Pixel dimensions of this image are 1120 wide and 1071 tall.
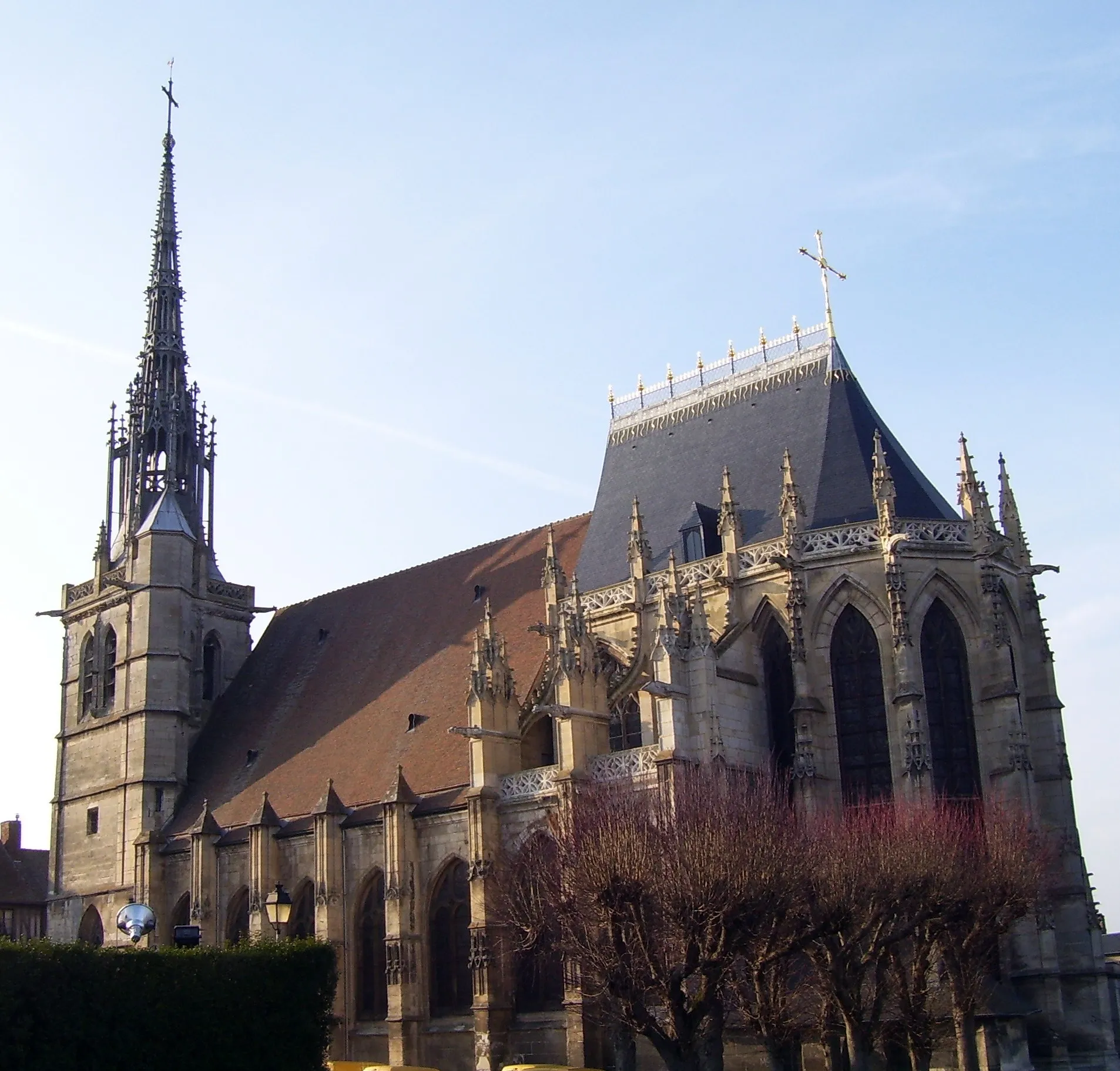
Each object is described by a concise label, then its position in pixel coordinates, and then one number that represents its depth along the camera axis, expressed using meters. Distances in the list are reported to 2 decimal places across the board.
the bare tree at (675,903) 25.09
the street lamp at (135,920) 21.03
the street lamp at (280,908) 25.02
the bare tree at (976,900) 27.44
